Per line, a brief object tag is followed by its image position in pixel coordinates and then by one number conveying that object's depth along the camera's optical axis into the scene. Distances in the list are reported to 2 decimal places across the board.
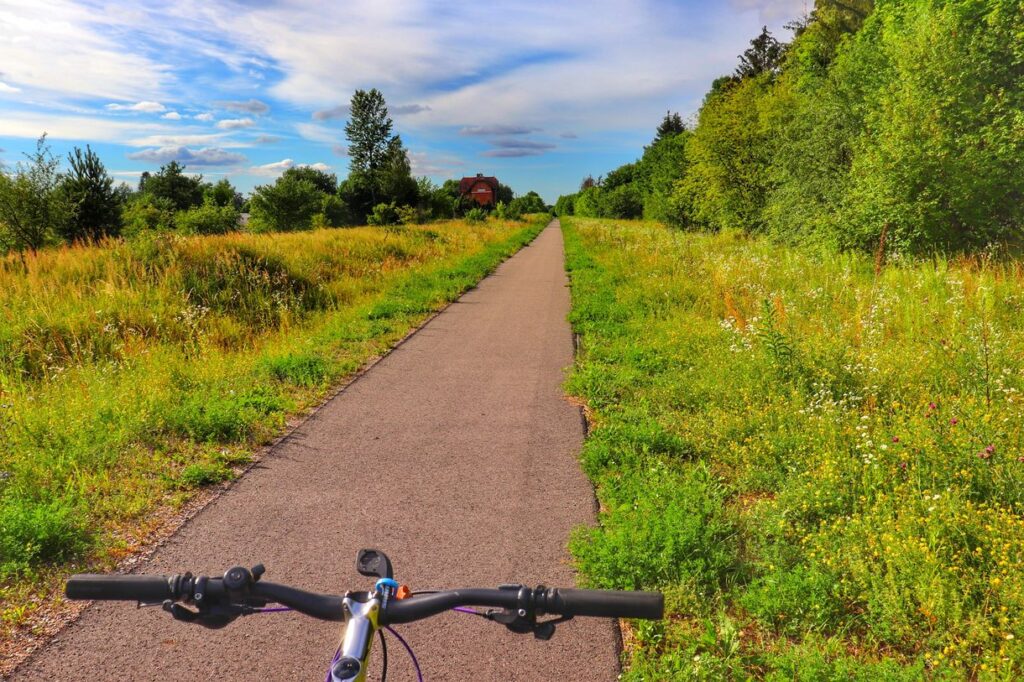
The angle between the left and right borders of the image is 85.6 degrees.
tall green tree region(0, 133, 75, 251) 21.95
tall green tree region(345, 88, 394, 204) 71.19
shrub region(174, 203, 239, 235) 51.75
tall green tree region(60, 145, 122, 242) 28.80
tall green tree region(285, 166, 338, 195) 71.50
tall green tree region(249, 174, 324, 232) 51.59
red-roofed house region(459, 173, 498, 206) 122.83
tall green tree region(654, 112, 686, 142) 58.39
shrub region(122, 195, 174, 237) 47.01
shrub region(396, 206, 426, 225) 34.44
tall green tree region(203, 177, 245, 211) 82.75
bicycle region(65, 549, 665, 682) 1.31
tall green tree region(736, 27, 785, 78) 41.03
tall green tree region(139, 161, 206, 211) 76.50
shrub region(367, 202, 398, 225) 45.19
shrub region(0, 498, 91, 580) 3.20
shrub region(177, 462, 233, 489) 4.24
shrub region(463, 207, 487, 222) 49.24
